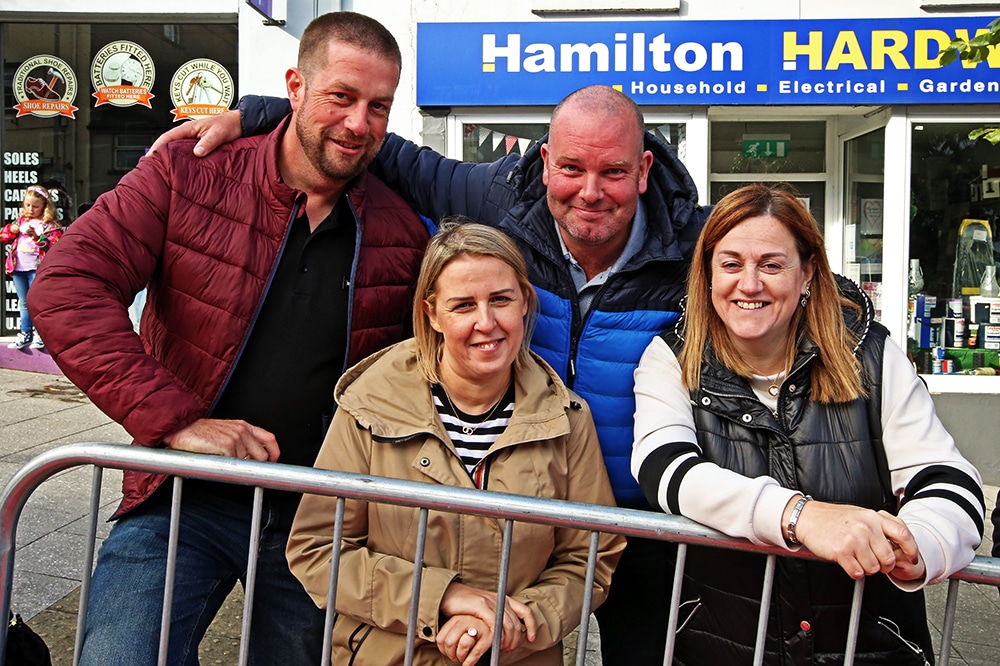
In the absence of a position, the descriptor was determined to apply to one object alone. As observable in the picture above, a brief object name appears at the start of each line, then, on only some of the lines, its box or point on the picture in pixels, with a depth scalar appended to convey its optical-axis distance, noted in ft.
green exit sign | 25.62
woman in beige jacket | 6.93
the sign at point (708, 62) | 21.93
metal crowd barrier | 6.22
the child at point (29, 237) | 29.73
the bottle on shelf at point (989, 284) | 23.45
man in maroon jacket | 7.56
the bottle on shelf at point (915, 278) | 23.70
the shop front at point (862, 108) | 22.04
